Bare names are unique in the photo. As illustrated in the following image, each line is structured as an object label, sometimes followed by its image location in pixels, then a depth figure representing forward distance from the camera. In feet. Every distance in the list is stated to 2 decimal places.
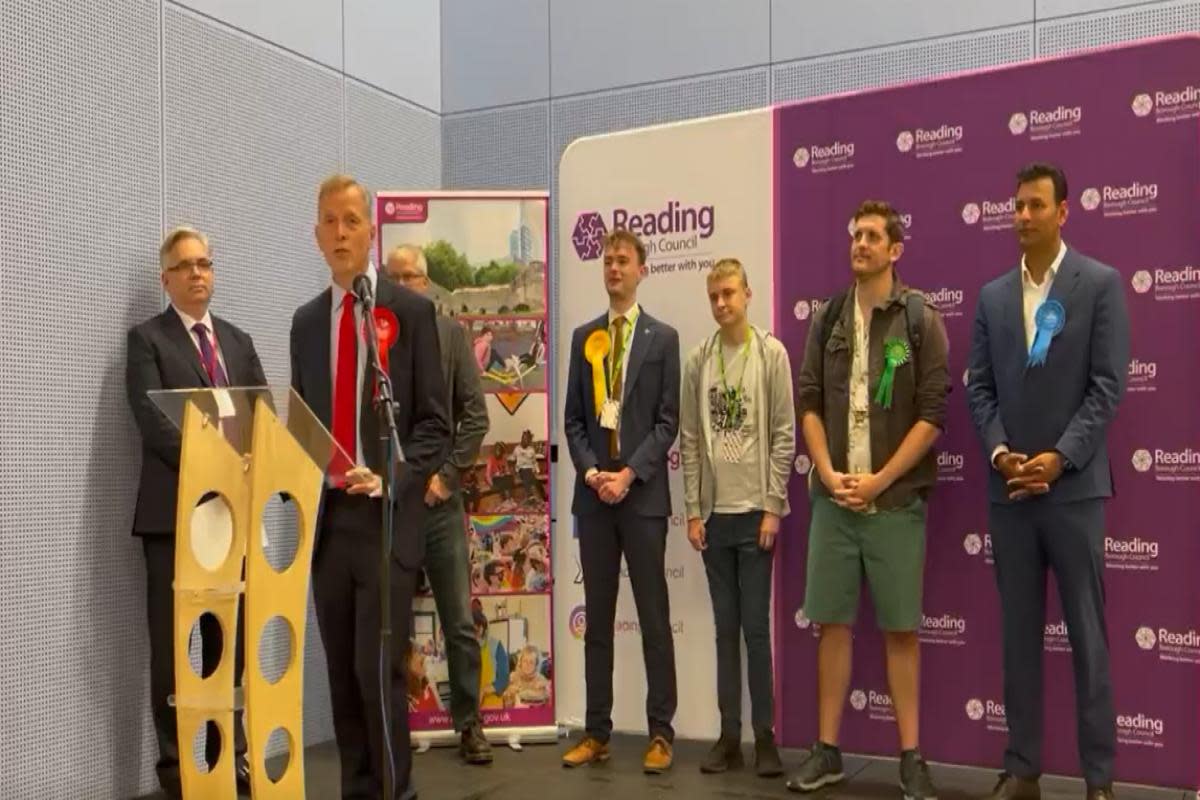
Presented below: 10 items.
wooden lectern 9.00
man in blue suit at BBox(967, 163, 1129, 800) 10.99
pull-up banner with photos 15.20
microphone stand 8.22
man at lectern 9.78
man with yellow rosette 13.20
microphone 8.32
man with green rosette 12.01
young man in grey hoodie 13.05
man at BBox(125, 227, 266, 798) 12.67
